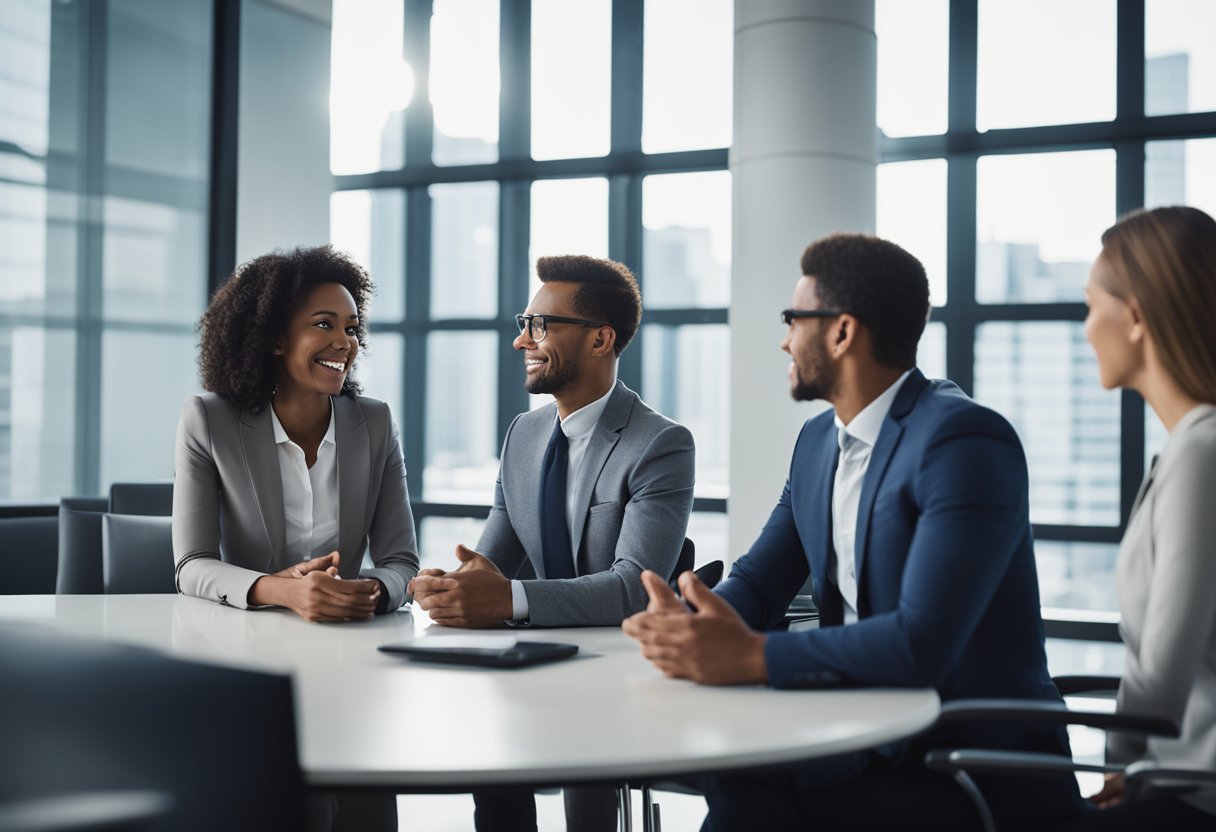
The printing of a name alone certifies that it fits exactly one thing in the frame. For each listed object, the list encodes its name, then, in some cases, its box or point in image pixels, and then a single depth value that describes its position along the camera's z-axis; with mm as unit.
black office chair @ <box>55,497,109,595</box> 3164
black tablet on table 1750
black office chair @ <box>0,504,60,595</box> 3533
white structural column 5211
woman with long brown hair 1562
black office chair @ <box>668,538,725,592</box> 2537
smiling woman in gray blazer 2467
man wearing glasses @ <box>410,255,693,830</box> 2145
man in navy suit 1614
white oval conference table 1218
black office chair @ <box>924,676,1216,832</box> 1427
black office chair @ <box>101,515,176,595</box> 2942
